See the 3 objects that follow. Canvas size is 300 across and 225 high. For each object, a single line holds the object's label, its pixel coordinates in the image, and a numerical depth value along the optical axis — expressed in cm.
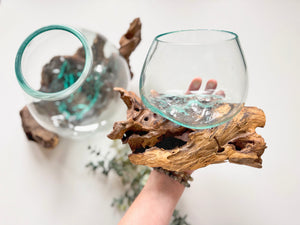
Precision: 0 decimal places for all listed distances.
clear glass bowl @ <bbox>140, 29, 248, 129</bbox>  37
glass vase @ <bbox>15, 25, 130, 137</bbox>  55
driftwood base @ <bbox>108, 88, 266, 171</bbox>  41
